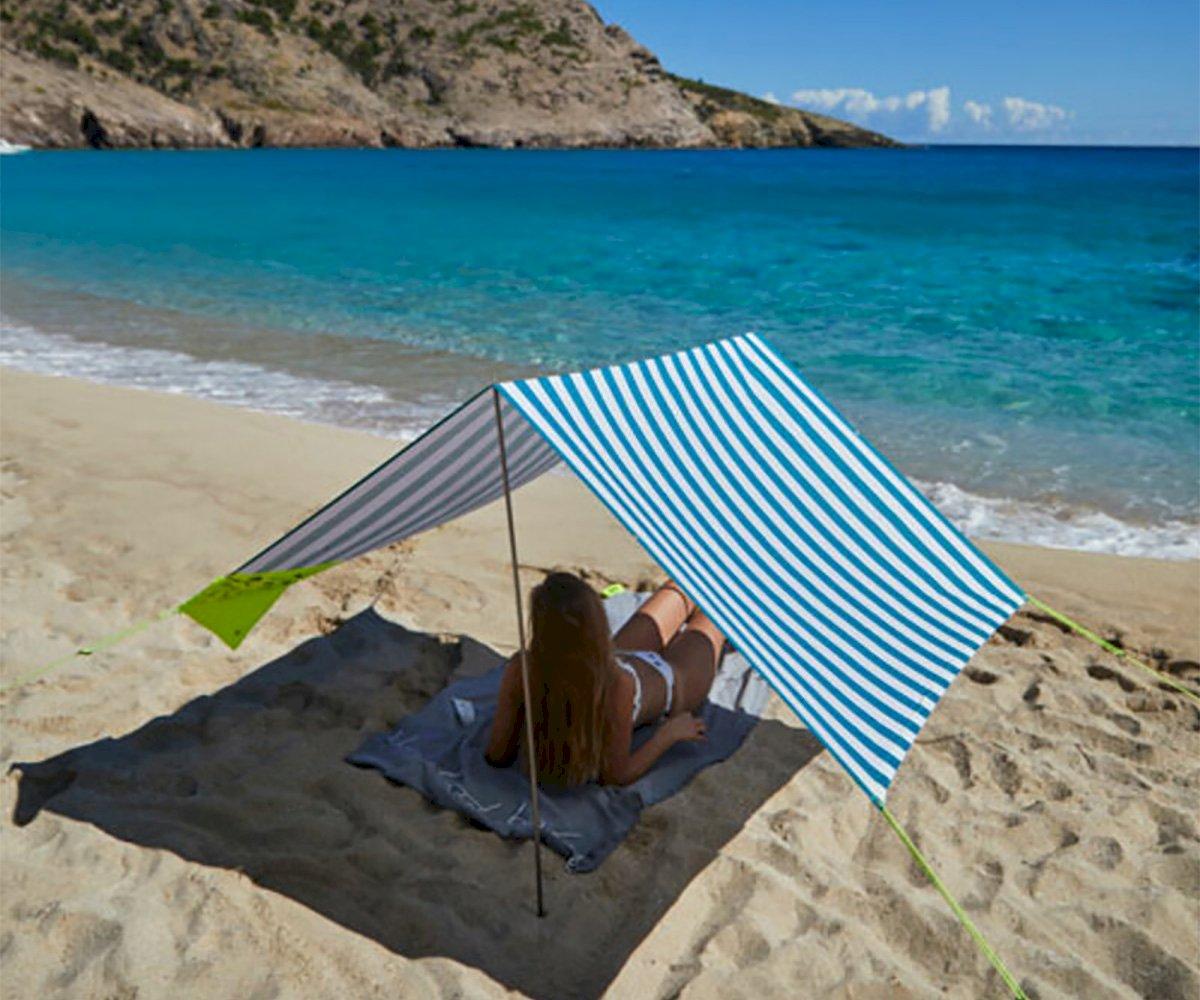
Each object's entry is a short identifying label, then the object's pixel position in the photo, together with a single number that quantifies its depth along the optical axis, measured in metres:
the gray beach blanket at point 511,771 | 3.62
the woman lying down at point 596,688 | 3.42
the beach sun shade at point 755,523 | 3.15
